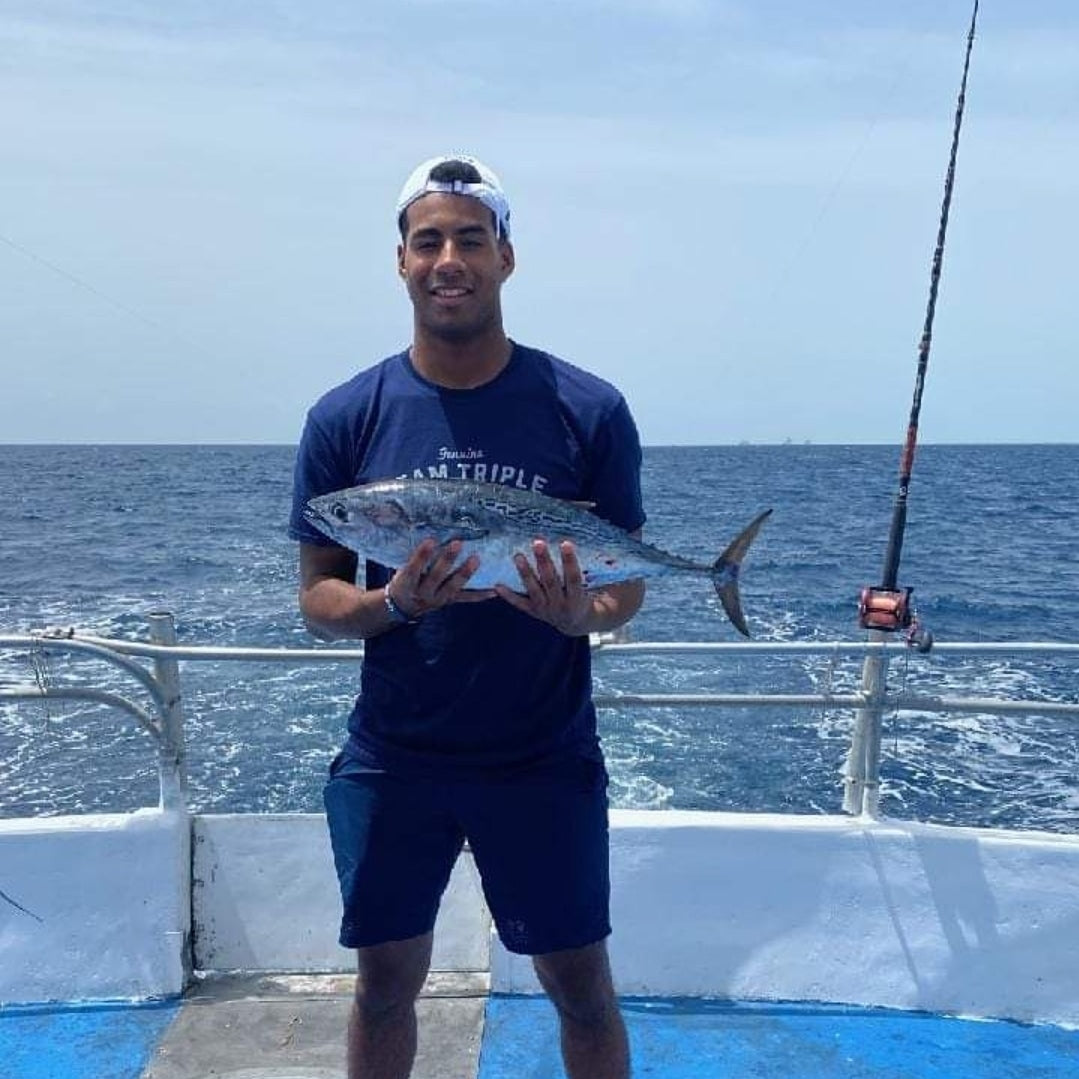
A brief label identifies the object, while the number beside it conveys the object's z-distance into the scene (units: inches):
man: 99.3
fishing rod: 153.5
